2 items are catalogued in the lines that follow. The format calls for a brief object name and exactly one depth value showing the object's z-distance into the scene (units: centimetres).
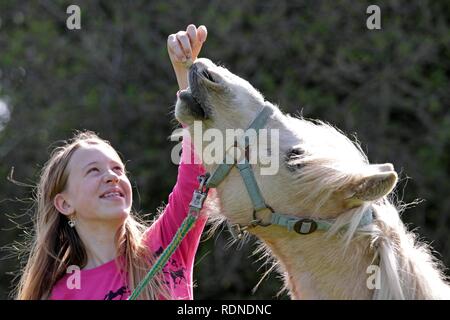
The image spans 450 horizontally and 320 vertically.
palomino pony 464
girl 570
